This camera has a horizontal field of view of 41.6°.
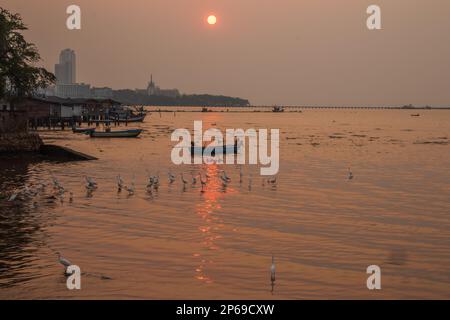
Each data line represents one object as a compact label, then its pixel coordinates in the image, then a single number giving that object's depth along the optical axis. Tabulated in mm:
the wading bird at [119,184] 32169
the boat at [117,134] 79188
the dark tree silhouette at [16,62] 46656
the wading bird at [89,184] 31748
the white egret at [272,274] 16047
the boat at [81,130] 84750
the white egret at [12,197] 27031
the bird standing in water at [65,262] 16656
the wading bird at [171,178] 34881
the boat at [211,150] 56719
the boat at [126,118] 121169
